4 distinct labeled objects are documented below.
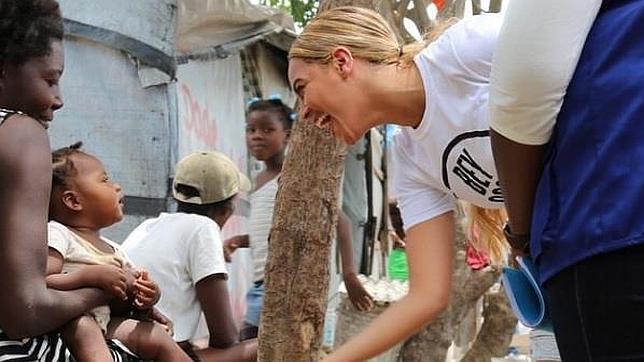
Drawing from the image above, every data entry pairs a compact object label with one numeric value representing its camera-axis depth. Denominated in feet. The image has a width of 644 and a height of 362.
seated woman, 7.75
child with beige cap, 13.64
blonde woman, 7.58
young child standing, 16.80
